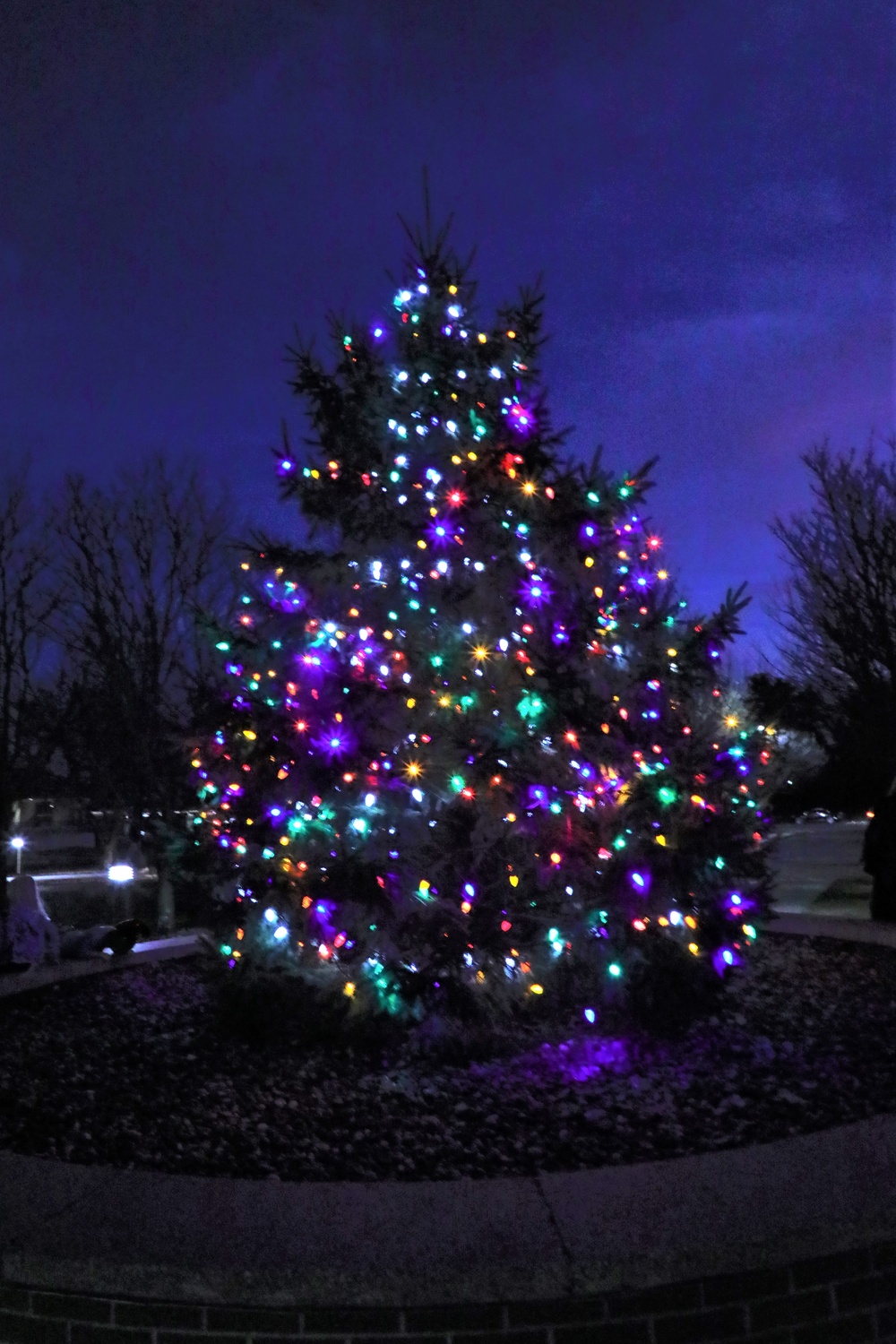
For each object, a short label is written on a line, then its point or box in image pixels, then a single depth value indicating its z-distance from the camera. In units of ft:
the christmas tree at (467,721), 18.93
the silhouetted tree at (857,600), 52.49
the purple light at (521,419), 21.30
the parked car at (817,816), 145.24
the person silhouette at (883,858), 34.42
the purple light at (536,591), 20.10
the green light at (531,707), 18.95
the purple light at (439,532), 20.77
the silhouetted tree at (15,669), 46.32
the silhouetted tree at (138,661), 51.72
